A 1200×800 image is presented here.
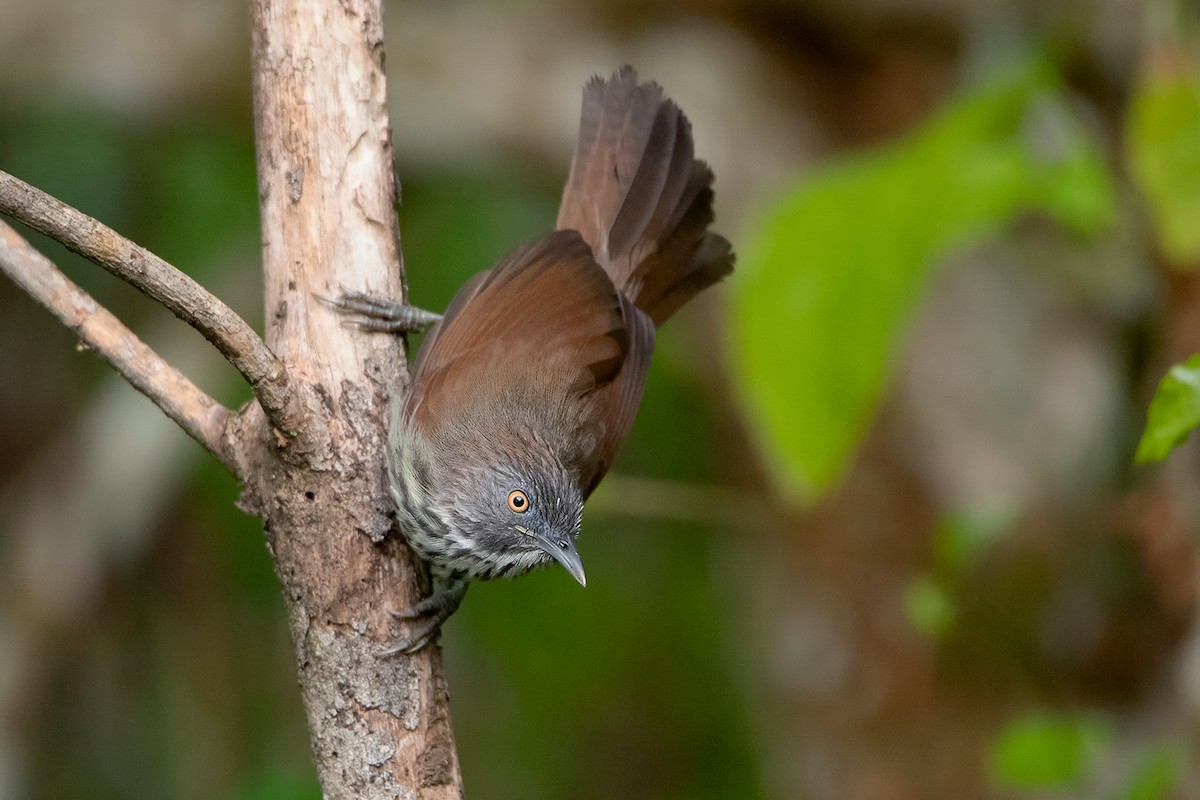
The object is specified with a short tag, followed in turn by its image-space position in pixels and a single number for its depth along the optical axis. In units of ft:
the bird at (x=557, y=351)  18.76
